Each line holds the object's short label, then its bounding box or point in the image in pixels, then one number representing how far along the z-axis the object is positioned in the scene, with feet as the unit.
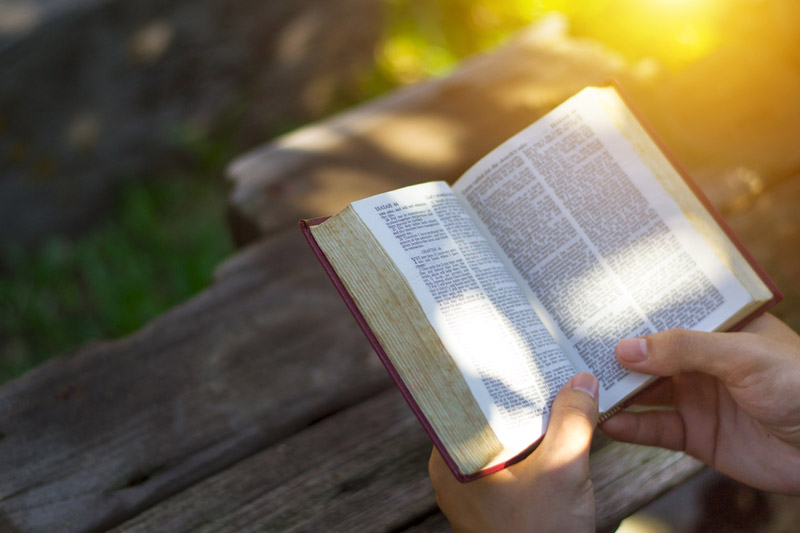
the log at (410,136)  2.72
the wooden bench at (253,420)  2.17
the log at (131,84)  3.15
